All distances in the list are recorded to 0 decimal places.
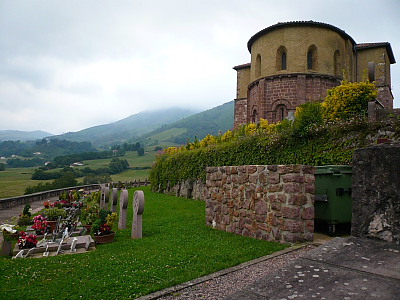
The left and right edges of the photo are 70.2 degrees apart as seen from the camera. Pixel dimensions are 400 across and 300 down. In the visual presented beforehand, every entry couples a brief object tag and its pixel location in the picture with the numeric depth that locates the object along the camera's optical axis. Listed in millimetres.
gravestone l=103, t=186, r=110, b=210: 12625
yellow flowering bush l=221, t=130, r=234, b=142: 16950
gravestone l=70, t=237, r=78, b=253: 6643
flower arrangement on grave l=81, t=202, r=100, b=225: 9281
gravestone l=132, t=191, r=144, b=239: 7664
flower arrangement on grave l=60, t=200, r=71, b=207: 13264
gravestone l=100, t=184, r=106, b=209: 13000
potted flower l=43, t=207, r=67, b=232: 9523
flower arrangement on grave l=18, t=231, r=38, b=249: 6680
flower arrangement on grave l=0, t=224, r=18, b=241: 6508
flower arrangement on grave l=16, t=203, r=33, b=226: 11040
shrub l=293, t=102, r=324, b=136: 10461
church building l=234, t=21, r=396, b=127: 24438
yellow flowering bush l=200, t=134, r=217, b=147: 19605
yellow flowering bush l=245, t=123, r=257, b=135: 15378
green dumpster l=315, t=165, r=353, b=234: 6576
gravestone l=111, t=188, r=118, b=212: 10961
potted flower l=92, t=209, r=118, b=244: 7426
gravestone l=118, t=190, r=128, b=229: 8814
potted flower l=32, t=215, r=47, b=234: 8438
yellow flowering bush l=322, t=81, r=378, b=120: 12367
